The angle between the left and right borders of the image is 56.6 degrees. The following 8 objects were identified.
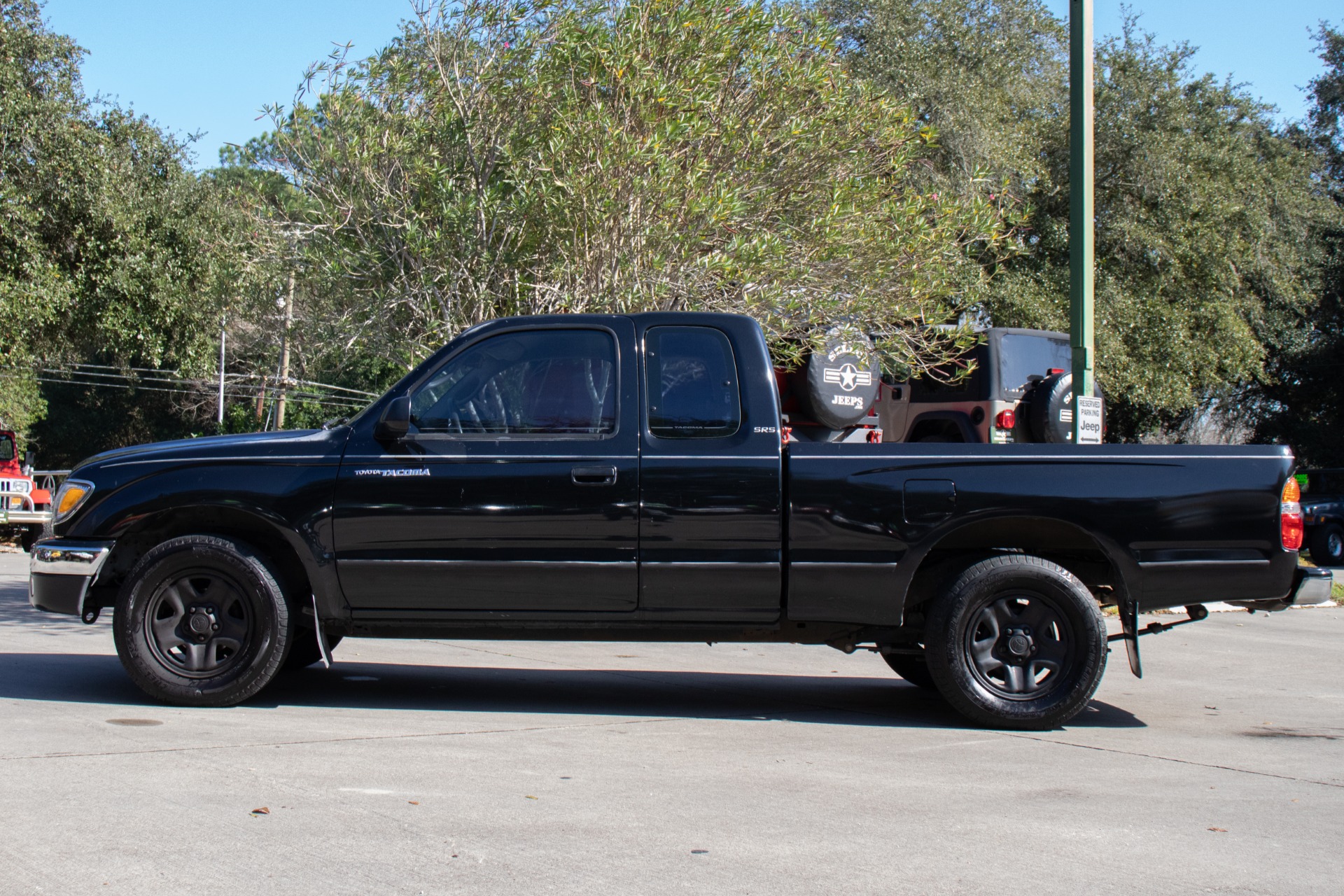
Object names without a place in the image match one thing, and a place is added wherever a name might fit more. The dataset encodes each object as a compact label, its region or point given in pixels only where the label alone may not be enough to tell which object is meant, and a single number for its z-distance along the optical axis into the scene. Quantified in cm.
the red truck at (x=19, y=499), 1909
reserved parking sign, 1025
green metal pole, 1045
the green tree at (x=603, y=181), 882
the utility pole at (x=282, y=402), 4353
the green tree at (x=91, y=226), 1662
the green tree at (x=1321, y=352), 2633
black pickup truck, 613
